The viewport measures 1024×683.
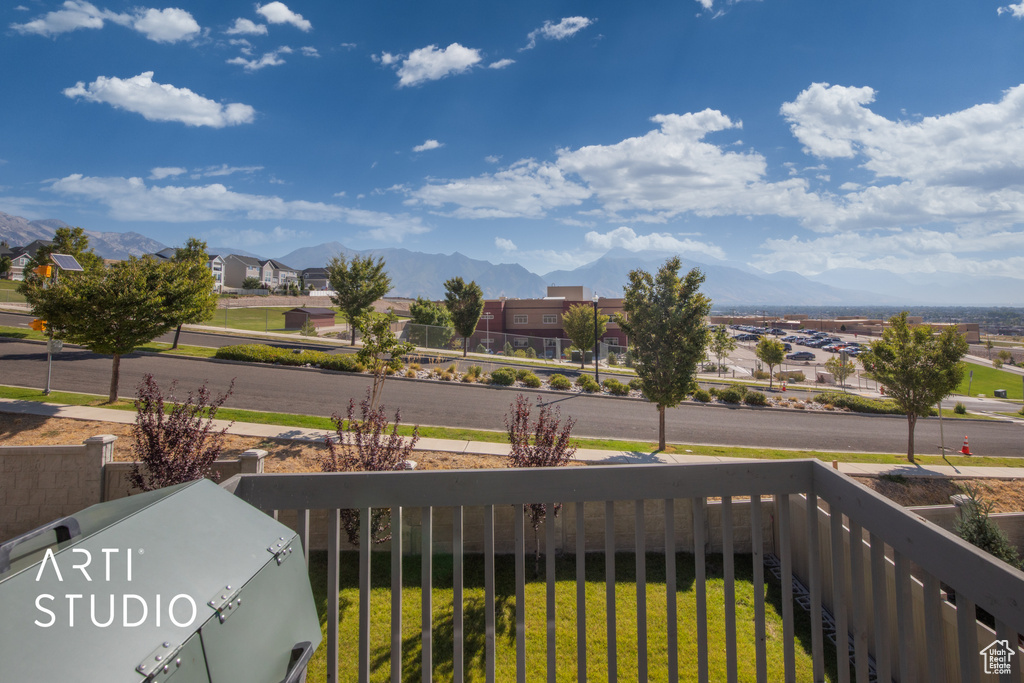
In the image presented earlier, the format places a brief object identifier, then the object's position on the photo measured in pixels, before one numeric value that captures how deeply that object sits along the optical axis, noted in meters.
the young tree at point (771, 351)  36.34
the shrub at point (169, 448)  7.17
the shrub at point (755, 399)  24.58
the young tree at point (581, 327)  38.75
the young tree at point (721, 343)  50.97
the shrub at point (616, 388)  24.34
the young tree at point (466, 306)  37.25
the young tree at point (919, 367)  15.98
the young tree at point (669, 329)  15.73
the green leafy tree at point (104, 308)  13.11
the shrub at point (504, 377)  23.62
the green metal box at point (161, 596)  1.12
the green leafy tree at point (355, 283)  31.09
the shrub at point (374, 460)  7.32
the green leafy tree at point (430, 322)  33.81
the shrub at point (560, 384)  24.64
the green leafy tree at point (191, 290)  15.77
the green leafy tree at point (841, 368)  41.69
